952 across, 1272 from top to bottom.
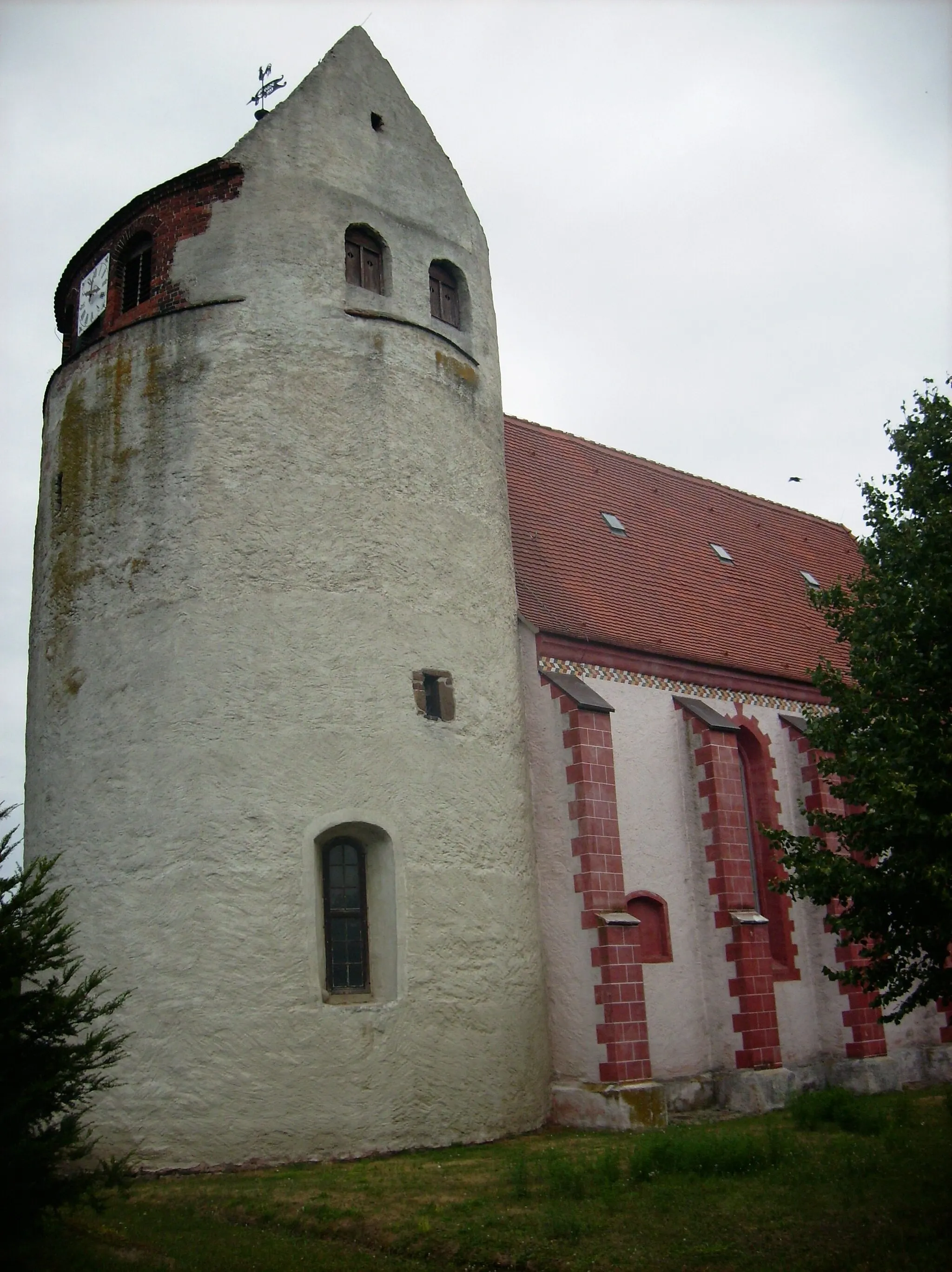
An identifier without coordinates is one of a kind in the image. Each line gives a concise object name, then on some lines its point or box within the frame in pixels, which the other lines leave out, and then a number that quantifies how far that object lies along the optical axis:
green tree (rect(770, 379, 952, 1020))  10.60
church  13.12
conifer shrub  7.88
